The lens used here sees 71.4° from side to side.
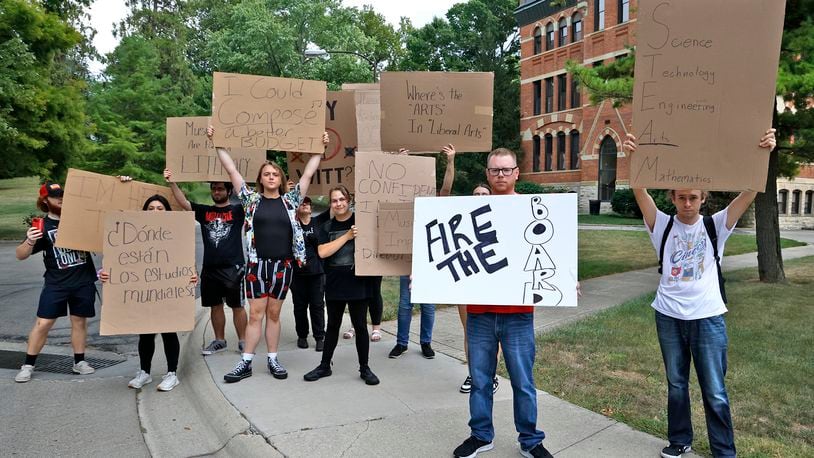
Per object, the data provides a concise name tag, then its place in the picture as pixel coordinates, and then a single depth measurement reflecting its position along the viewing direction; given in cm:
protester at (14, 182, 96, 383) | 511
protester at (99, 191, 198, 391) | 495
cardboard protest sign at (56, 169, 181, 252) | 499
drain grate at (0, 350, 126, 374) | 562
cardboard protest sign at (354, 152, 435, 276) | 442
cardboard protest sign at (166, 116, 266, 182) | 566
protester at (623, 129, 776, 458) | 328
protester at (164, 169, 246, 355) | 552
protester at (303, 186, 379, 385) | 477
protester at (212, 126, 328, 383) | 479
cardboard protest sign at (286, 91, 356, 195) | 561
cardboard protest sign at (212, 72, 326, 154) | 486
